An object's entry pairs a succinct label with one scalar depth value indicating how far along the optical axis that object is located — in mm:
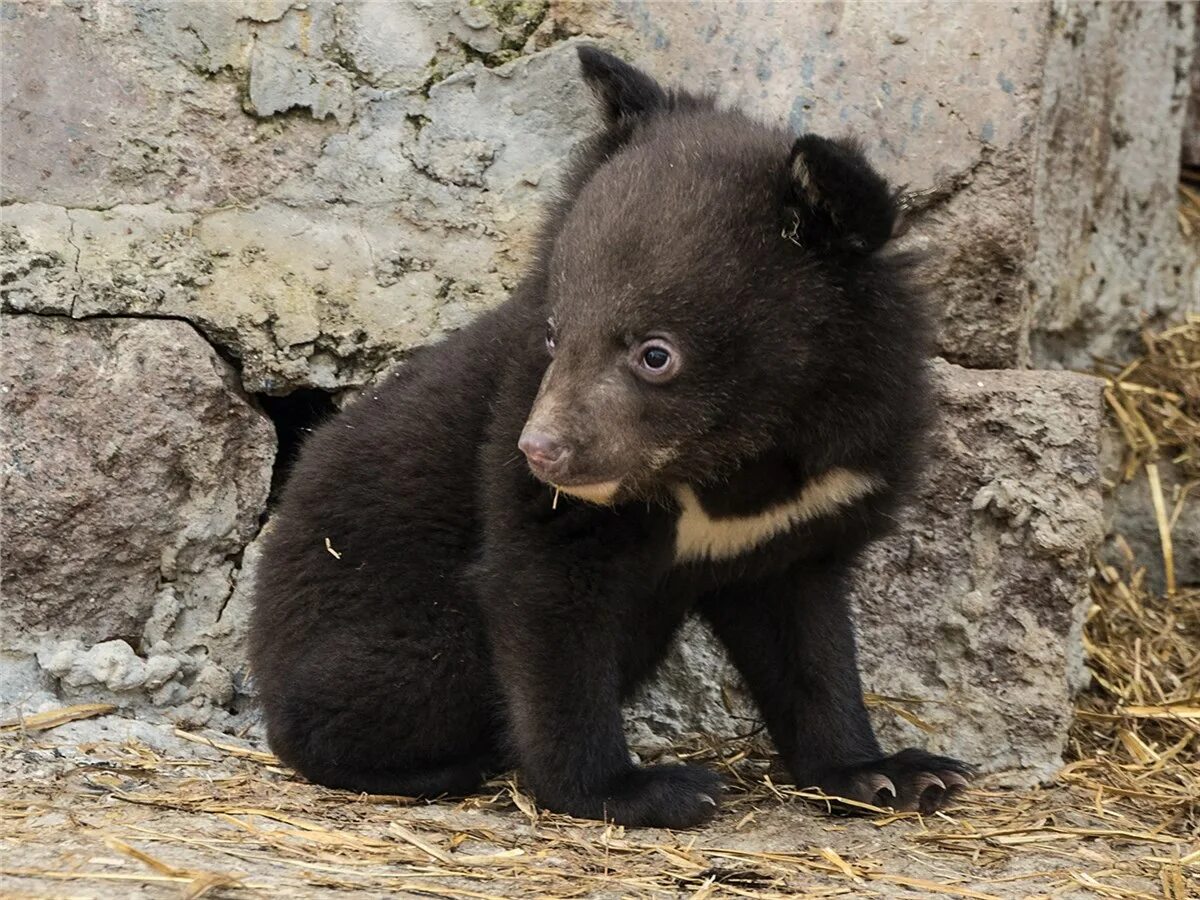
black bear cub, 7727
